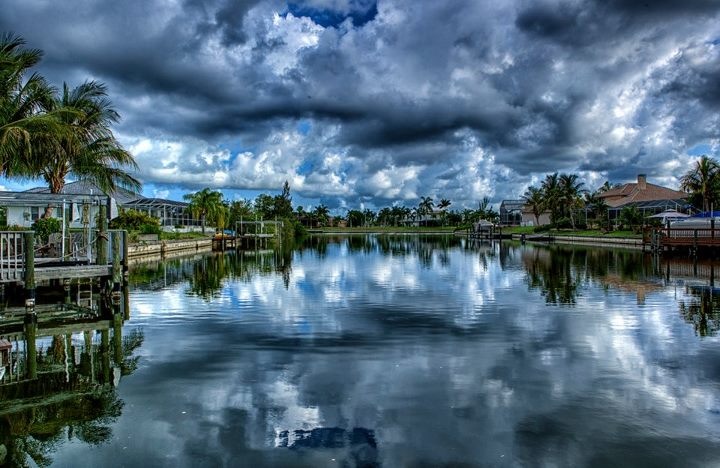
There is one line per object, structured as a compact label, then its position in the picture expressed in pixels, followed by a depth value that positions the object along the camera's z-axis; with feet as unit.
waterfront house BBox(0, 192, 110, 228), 58.51
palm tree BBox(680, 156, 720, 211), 195.42
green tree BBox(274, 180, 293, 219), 403.63
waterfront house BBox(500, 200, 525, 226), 421.59
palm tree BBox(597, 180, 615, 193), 376.07
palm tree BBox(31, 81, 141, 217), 94.22
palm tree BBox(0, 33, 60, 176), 64.54
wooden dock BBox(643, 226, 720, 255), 142.10
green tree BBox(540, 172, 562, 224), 288.51
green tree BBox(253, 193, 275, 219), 397.64
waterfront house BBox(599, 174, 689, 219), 257.55
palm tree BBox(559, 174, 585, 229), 284.82
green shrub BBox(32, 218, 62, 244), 76.54
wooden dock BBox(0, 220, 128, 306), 52.31
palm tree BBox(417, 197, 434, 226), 536.01
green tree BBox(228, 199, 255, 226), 289.12
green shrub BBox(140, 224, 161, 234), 159.43
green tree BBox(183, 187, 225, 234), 239.91
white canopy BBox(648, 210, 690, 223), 179.32
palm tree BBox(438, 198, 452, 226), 549.29
